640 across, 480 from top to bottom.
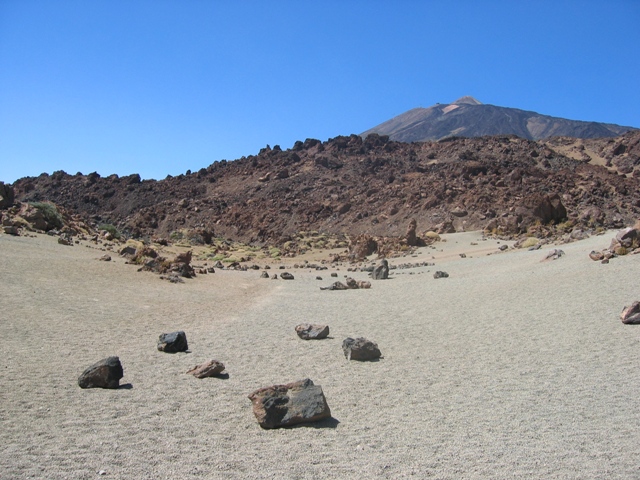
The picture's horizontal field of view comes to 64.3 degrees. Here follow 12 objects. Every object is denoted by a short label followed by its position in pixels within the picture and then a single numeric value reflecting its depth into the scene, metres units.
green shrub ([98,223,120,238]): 23.76
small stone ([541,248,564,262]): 14.83
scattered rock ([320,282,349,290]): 14.63
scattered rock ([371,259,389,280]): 17.11
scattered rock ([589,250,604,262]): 12.43
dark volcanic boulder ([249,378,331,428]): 4.58
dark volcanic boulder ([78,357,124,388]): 5.15
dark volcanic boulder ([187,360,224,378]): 5.88
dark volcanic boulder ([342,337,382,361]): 6.93
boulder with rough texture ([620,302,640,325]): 7.50
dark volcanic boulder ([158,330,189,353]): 6.90
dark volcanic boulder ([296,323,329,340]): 8.02
